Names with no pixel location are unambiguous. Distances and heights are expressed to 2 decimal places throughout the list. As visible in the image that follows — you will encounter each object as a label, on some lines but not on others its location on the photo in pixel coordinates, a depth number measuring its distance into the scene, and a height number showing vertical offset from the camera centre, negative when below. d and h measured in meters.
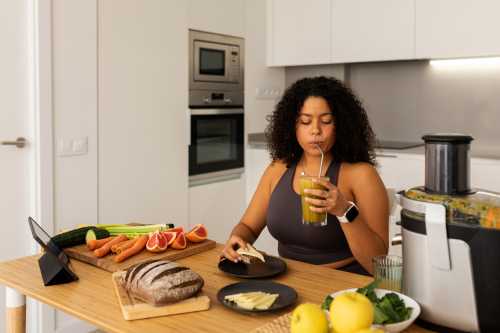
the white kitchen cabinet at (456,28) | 3.37 +0.62
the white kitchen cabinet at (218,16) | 3.69 +0.76
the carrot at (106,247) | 1.75 -0.35
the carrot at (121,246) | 1.78 -0.35
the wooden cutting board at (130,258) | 1.70 -0.38
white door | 2.74 +0.02
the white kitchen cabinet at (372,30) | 3.69 +0.67
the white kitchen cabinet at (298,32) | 4.06 +0.71
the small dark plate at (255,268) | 1.60 -0.38
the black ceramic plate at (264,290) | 1.34 -0.39
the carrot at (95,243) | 1.82 -0.35
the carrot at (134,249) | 1.72 -0.36
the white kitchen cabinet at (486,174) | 3.25 -0.23
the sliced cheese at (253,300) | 1.32 -0.39
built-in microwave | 3.75 +0.42
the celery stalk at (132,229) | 1.97 -0.33
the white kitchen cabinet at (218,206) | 3.82 -0.50
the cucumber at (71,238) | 1.84 -0.34
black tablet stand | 1.55 -0.36
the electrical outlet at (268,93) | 4.32 +0.29
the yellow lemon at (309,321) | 1.07 -0.34
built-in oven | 3.80 -0.09
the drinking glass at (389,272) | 1.45 -0.34
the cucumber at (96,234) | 1.88 -0.33
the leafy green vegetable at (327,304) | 1.22 -0.36
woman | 1.97 -0.16
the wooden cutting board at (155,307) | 1.31 -0.40
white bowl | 1.17 -0.38
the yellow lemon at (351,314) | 1.05 -0.33
